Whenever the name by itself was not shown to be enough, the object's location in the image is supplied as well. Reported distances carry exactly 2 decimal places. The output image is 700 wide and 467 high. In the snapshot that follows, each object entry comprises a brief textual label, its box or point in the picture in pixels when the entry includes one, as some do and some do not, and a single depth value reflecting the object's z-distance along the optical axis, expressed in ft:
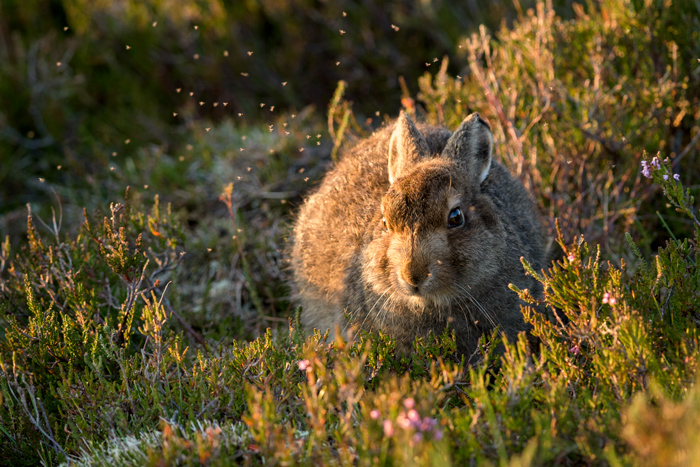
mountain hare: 21.38
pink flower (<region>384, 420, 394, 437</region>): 13.07
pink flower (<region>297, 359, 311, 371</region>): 15.88
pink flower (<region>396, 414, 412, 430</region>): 13.14
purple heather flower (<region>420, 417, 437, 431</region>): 13.37
